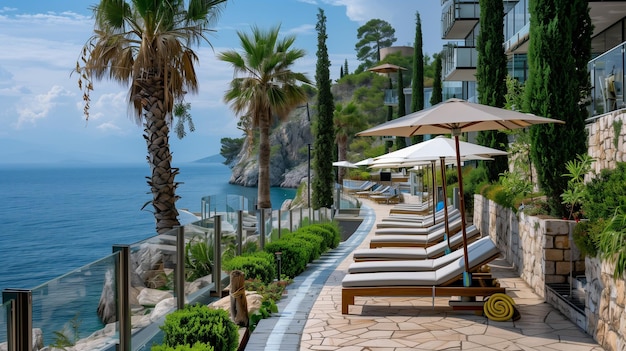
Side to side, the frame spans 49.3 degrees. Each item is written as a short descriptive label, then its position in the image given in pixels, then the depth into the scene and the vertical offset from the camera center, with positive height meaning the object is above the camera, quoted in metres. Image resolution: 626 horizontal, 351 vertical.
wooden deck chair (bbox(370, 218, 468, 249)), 13.45 -1.21
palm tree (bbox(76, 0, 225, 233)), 15.88 +2.97
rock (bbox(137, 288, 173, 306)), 6.51 -1.14
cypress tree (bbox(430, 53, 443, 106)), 42.81 +5.84
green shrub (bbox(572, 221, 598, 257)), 7.21 -0.68
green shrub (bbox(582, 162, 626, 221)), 7.14 -0.20
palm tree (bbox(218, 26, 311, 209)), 28.58 +4.20
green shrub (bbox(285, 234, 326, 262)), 13.89 -1.24
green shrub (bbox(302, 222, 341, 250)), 16.30 -1.31
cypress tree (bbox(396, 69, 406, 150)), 54.91 +6.33
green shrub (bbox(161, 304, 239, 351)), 6.43 -1.40
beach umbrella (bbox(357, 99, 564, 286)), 7.83 +0.71
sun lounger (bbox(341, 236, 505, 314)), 8.41 -1.31
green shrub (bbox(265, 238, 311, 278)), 12.09 -1.33
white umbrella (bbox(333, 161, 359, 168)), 40.41 +1.00
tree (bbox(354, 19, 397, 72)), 143.25 +30.17
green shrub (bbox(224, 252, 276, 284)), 10.25 -1.28
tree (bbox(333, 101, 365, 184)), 61.94 +5.21
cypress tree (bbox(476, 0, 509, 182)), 18.47 +2.96
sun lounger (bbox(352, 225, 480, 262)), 10.68 -1.17
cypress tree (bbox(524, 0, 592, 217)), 10.60 +1.49
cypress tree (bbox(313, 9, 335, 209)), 31.16 +1.93
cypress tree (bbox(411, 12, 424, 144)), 43.38 +6.65
